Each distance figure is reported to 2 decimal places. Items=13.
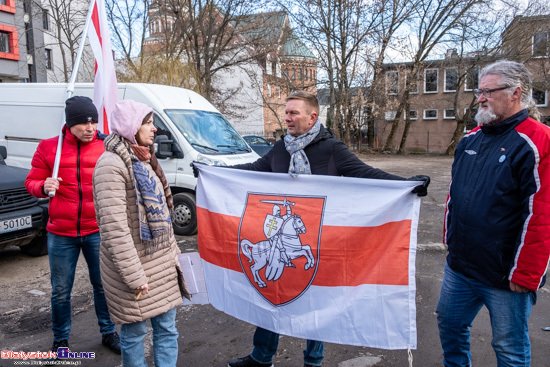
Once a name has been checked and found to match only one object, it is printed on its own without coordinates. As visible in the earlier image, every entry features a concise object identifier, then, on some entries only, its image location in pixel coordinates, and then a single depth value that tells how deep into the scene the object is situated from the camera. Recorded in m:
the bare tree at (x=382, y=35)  26.28
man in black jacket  3.23
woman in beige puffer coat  2.63
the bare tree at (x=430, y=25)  28.86
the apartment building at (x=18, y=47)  33.06
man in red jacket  3.56
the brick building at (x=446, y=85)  30.33
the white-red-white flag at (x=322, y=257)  2.92
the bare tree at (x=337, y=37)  26.00
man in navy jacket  2.45
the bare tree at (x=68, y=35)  20.69
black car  5.75
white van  7.89
